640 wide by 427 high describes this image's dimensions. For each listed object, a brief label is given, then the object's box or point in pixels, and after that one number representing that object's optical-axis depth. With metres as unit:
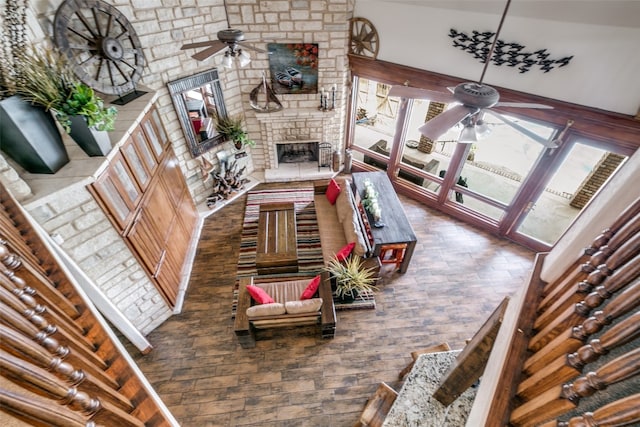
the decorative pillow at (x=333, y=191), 5.07
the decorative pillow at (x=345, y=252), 3.96
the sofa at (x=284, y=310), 3.28
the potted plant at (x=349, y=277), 3.86
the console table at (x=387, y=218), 4.13
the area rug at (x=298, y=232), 4.52
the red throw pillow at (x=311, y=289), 3.51
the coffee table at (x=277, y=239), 4.18
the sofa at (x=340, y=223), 4.07
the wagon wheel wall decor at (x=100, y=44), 3.10
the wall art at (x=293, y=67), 5.04
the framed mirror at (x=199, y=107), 4.54
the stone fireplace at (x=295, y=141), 5.73
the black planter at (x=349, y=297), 4.05
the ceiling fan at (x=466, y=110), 1.71
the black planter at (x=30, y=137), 2.14
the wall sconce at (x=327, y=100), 5.54
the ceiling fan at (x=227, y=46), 2.93
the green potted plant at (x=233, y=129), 5.38
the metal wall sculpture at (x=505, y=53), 3.53
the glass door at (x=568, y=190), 4.14
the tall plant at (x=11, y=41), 2.18
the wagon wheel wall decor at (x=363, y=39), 4.80
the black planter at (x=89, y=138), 2.52
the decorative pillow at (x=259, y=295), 3.44
